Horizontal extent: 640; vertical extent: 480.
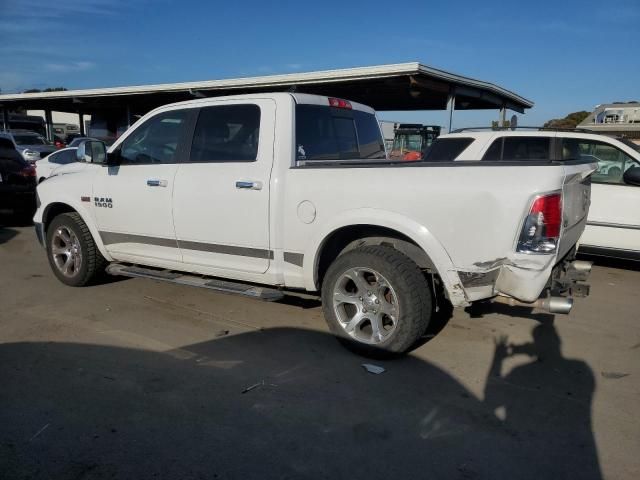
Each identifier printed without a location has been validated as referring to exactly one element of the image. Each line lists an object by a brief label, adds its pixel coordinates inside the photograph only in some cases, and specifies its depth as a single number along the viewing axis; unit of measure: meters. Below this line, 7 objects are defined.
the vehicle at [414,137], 23.16
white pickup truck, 3.40
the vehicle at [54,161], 13.10
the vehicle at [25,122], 34.56
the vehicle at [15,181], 9.84
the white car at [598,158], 6.40
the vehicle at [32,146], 16.50
